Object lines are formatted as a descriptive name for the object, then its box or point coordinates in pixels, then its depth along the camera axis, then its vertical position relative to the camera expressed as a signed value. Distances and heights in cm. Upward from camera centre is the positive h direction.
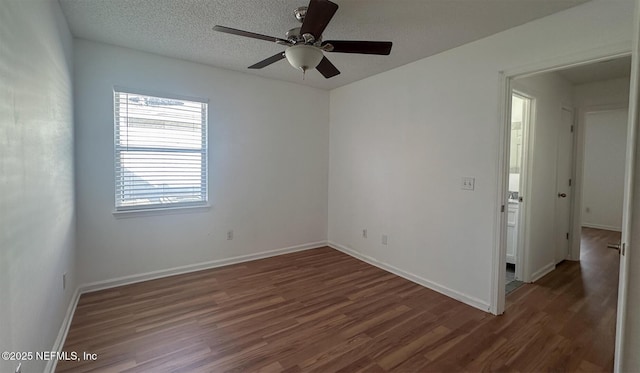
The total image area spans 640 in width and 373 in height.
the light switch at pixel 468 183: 278 -2
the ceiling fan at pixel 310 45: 187 +98
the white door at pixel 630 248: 123 -29
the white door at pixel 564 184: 382 -1
